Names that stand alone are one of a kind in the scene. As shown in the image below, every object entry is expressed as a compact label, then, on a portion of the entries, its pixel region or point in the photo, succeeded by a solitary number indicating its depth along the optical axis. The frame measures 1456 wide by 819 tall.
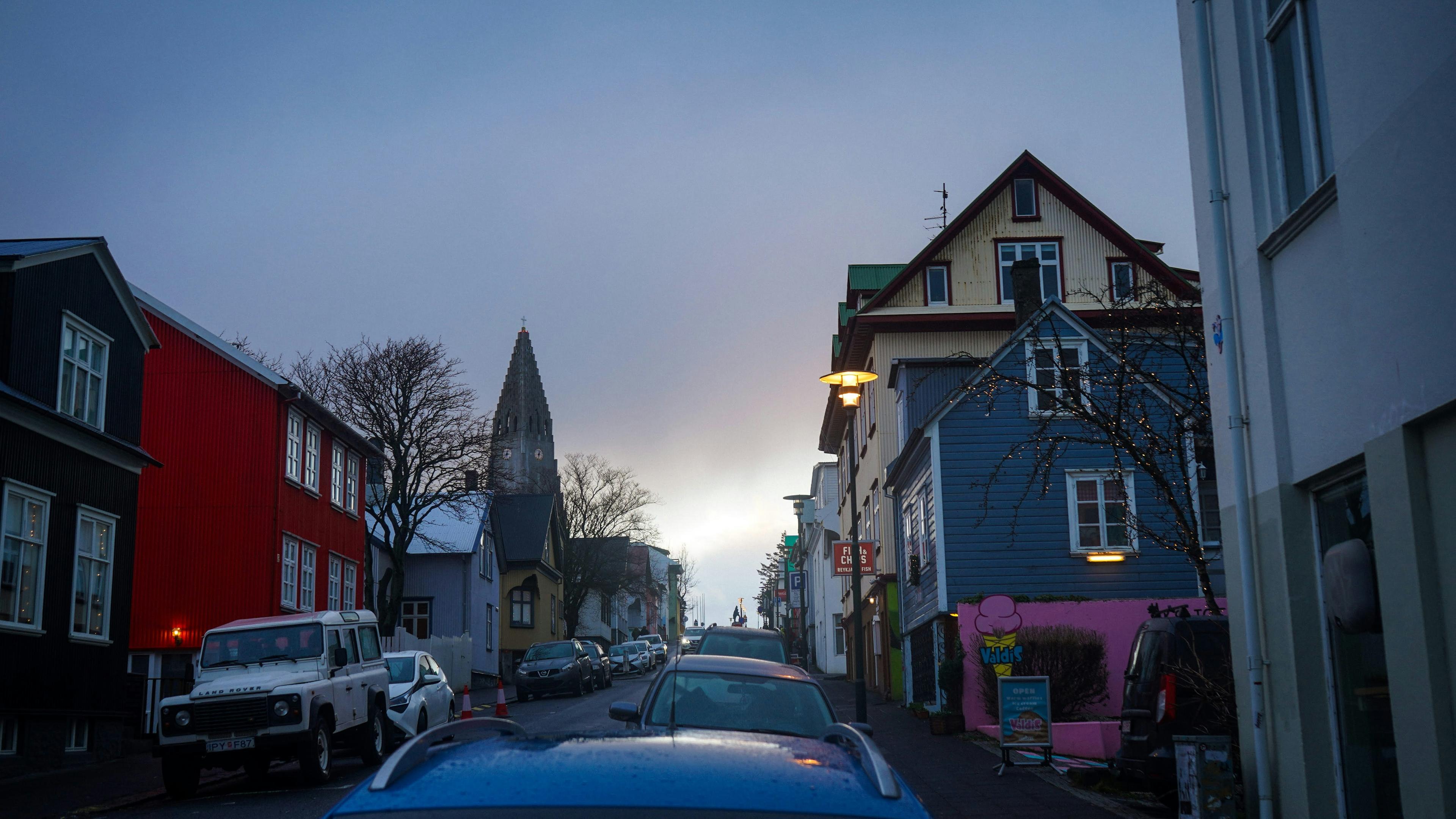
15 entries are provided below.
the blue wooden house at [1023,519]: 24.41
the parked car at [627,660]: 62.62
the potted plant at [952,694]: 21.98
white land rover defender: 14.49
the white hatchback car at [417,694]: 19.59
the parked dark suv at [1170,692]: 11.20
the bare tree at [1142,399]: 13.33
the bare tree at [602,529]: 76.31
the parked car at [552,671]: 38.62
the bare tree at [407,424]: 40.34
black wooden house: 17.98
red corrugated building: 27.70
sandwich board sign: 15.56
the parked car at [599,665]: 43.62
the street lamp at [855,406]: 17.72
